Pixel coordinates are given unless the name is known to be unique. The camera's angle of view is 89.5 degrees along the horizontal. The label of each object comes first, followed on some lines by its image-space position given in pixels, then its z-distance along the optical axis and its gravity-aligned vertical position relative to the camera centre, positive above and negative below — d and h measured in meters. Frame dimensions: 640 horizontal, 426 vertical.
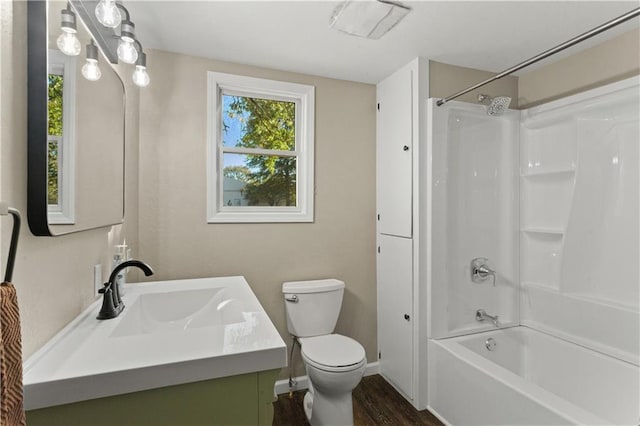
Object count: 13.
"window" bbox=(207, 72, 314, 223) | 2.26 +0.46
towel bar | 0.55 -0.04
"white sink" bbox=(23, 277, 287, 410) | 0.77 -0.39
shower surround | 1.84 -0.29
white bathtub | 1.53 -0.96
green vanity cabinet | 0.77 -0.50
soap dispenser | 1.41 -0.23
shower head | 2.03 +0.70
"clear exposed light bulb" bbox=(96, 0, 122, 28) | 1.13 +0.70
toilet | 1.81 -0.84
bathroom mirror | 0.85 +0.26
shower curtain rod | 1.12 +0.70
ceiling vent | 1.58 +1.02
